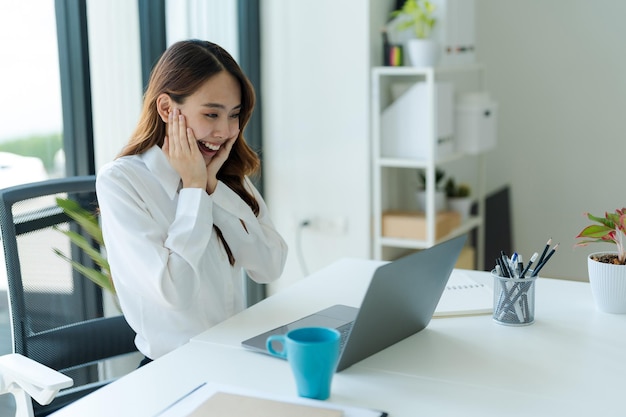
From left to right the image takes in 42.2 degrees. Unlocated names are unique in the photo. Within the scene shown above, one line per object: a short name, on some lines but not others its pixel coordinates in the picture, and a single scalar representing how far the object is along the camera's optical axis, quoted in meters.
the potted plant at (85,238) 1.90
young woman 1.70
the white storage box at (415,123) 3.22
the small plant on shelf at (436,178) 3.56
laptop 1.34
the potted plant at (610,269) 1.63
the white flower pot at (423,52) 3.15
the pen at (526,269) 1.58
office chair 1.72
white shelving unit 3.20
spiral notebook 1.67
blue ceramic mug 1.20
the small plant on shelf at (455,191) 3.68
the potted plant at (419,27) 3.16
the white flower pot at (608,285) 1.63
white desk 1.24
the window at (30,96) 2.32
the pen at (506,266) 1.60
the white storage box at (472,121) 3.43
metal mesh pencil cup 1.58
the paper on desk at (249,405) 1.19
